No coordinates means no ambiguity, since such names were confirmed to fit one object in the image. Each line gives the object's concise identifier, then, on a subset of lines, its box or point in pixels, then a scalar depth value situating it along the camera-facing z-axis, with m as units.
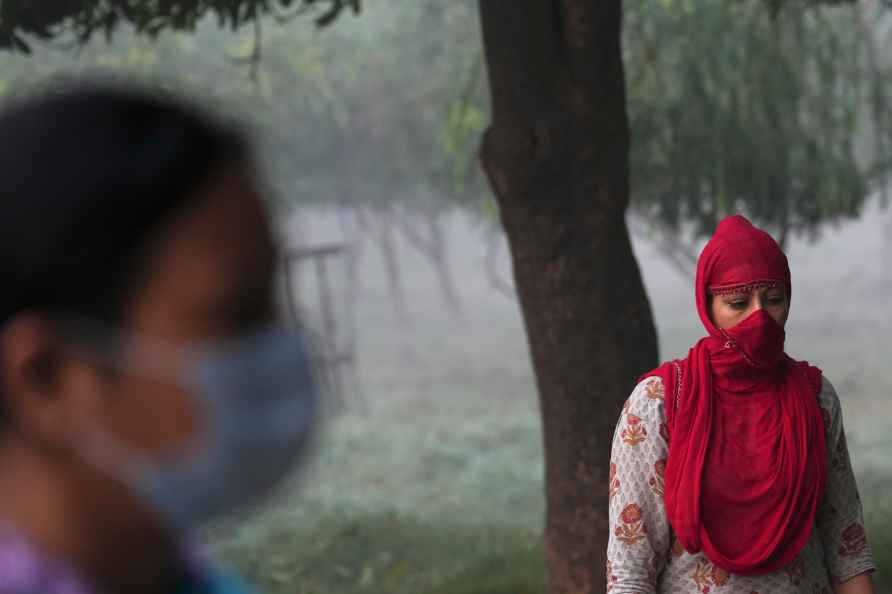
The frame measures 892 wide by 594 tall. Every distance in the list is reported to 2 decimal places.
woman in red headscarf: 4.71
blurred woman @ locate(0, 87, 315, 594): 2.29
